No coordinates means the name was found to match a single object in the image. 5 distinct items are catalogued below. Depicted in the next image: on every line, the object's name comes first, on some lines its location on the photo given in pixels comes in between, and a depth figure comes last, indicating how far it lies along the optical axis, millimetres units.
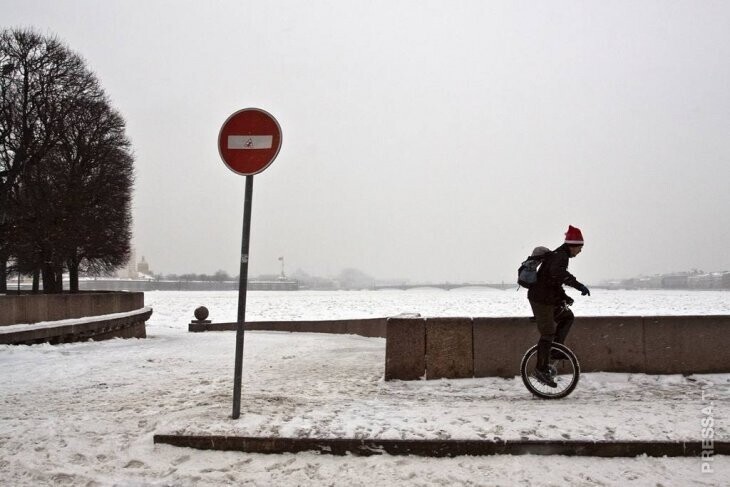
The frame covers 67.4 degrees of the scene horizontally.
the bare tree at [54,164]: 25312
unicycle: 5930
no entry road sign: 5227
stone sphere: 22438
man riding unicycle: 5809
